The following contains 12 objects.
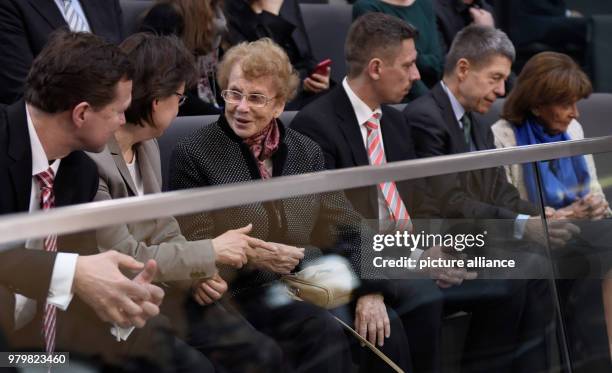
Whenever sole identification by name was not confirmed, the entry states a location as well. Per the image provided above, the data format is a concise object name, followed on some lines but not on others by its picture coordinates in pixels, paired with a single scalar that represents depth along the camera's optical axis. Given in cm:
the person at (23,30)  520
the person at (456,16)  809
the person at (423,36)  734
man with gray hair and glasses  395
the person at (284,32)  669
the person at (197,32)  607
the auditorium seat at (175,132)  533
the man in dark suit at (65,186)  285
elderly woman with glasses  338
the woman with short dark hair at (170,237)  305
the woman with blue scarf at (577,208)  424
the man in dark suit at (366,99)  544
